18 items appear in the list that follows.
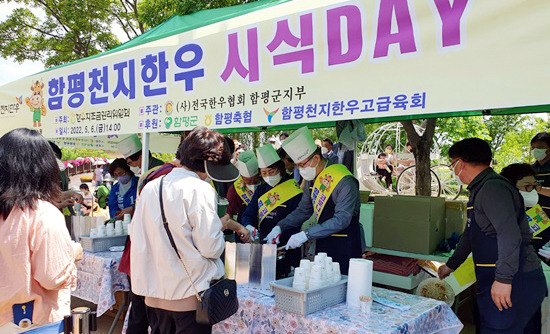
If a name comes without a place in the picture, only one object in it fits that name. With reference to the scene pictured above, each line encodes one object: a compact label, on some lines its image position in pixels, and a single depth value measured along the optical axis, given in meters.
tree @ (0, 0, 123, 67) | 11.06
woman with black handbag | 1.52
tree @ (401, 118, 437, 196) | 4.92
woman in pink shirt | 1.33
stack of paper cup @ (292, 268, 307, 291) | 1.76
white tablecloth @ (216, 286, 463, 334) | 1.61
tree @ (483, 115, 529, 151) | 17.45
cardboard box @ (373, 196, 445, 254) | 3.29
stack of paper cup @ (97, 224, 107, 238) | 2.99
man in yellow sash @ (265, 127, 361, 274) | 2.38
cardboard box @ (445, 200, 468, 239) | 3.54
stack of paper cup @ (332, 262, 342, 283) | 1.88
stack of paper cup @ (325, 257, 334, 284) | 1.84
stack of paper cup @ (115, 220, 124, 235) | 3.07
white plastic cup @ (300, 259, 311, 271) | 1.81
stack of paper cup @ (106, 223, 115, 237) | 3.02
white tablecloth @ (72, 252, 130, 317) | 2.62
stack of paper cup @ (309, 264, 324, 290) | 1.77
